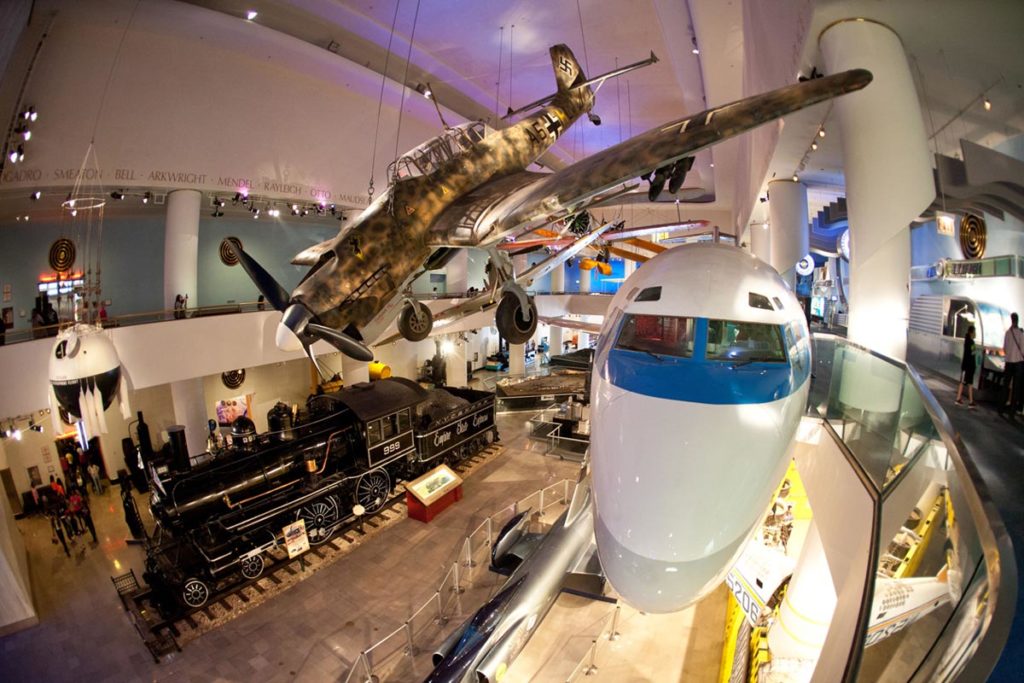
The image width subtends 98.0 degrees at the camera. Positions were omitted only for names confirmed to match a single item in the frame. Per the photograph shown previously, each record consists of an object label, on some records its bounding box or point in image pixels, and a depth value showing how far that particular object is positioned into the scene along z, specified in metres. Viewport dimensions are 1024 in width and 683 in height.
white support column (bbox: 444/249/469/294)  20.92
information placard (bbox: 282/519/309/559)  8.98
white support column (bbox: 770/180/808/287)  10.87
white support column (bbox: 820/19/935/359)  4.37
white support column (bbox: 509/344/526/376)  24.32
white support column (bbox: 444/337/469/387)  23.50
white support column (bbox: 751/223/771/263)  17.53
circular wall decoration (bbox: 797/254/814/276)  21.47
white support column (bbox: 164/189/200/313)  12.11
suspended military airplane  4.86
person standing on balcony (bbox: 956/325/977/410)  6.38
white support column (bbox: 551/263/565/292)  29.37
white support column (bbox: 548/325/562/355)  28.28
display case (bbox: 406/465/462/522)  10.80
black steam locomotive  8.21
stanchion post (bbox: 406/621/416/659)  7.08
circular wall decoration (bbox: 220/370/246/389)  17.32
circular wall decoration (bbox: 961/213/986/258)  8.91
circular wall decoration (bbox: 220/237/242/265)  18.47
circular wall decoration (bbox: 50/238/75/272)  13.26
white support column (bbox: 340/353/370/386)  16.31
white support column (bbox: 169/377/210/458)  12.83
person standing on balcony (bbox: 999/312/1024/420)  5.58
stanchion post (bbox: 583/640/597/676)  6.72
